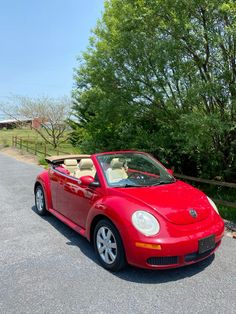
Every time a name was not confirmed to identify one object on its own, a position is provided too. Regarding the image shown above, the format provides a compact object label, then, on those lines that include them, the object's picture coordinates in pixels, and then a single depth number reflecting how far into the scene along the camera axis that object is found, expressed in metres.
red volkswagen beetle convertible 3.26
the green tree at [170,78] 6.06
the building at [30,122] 29.12
